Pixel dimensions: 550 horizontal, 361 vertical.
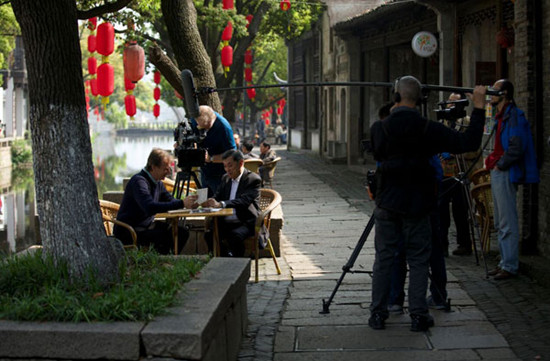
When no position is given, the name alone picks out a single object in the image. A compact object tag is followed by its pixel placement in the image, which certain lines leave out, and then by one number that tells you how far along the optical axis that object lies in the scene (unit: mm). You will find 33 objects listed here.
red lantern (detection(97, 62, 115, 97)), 18859
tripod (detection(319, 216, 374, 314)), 6727
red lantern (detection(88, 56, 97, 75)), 21891
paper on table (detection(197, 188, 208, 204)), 8047
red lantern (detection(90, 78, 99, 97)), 23091
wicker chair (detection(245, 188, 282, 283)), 8375
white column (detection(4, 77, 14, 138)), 47781
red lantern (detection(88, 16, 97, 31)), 18094
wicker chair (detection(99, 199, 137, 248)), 8078
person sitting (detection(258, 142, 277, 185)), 17734
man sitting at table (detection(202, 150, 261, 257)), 8602
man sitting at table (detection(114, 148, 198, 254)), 8281
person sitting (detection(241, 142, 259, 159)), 18511
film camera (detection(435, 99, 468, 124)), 6738
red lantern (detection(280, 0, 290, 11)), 22994
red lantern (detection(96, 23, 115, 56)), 16469
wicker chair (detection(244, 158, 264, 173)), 15523
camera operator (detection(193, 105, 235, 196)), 9328
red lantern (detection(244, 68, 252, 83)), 31111
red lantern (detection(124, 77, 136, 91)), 20128
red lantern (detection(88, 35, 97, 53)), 18602
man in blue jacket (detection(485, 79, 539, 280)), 8094
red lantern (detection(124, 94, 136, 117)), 22828
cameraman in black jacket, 6004
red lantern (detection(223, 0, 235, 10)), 18172
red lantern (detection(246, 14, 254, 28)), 24406
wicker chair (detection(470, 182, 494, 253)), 9469
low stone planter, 4500
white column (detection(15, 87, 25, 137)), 52381
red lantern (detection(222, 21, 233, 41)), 19906
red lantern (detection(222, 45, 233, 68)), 20750
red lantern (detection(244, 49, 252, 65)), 28094
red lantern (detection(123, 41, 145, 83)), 15836
